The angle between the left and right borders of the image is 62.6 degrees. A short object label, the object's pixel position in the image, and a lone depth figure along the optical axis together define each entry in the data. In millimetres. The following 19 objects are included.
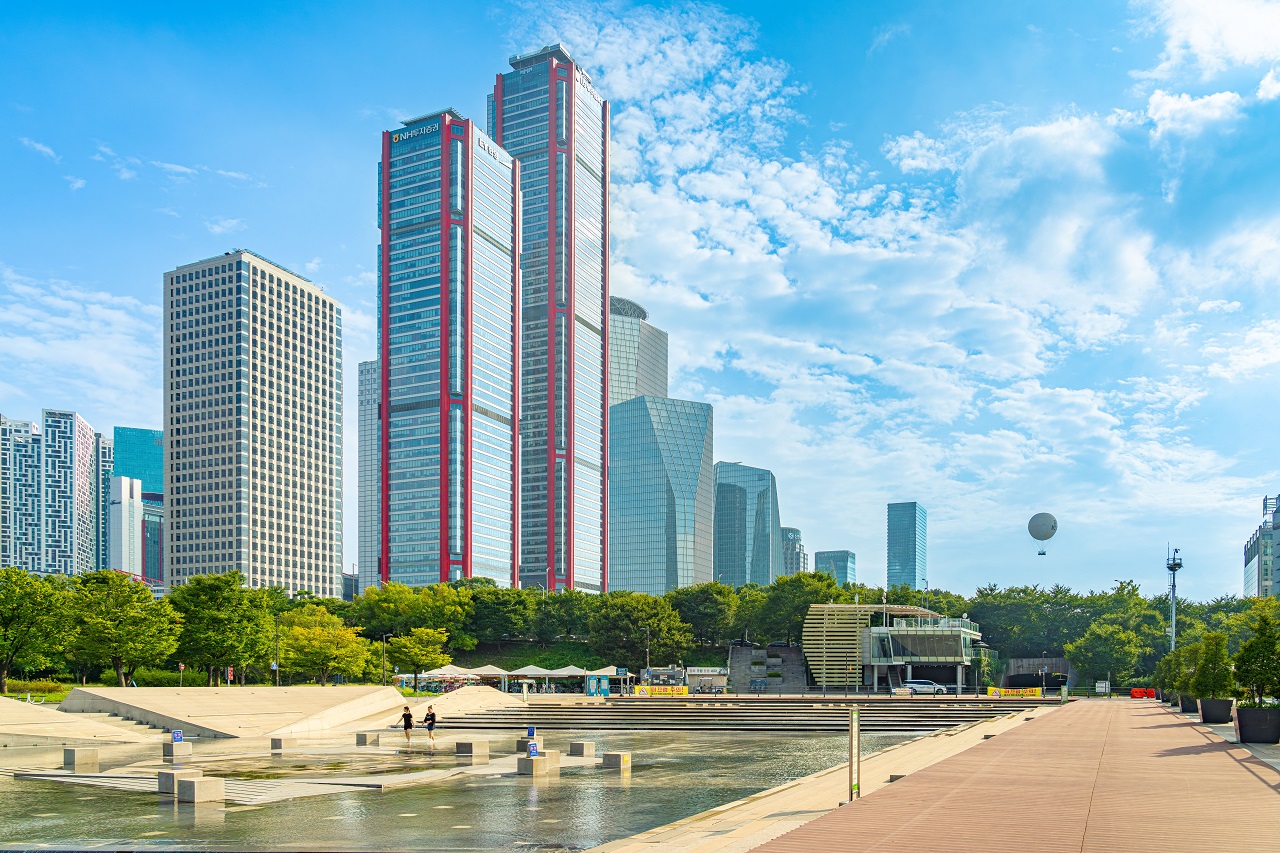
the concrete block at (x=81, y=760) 35719
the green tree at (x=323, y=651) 85000
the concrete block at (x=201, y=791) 27172
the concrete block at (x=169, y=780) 28766
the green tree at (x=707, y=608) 136125
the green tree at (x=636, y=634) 118938
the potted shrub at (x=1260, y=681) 31766
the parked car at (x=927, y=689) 94962
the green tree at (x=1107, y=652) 106250
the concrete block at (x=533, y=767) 33719
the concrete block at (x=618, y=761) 35875
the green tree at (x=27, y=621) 63281
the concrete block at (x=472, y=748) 39219
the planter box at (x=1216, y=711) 42625
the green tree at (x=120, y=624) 65312
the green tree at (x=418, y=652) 95494
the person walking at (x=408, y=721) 47344
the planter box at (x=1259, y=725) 31641
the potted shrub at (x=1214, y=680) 41531
